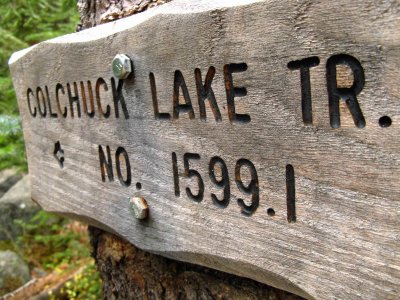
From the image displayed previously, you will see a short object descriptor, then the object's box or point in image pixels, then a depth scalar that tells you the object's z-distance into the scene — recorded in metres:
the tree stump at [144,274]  0.27
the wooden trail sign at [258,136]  0.16
